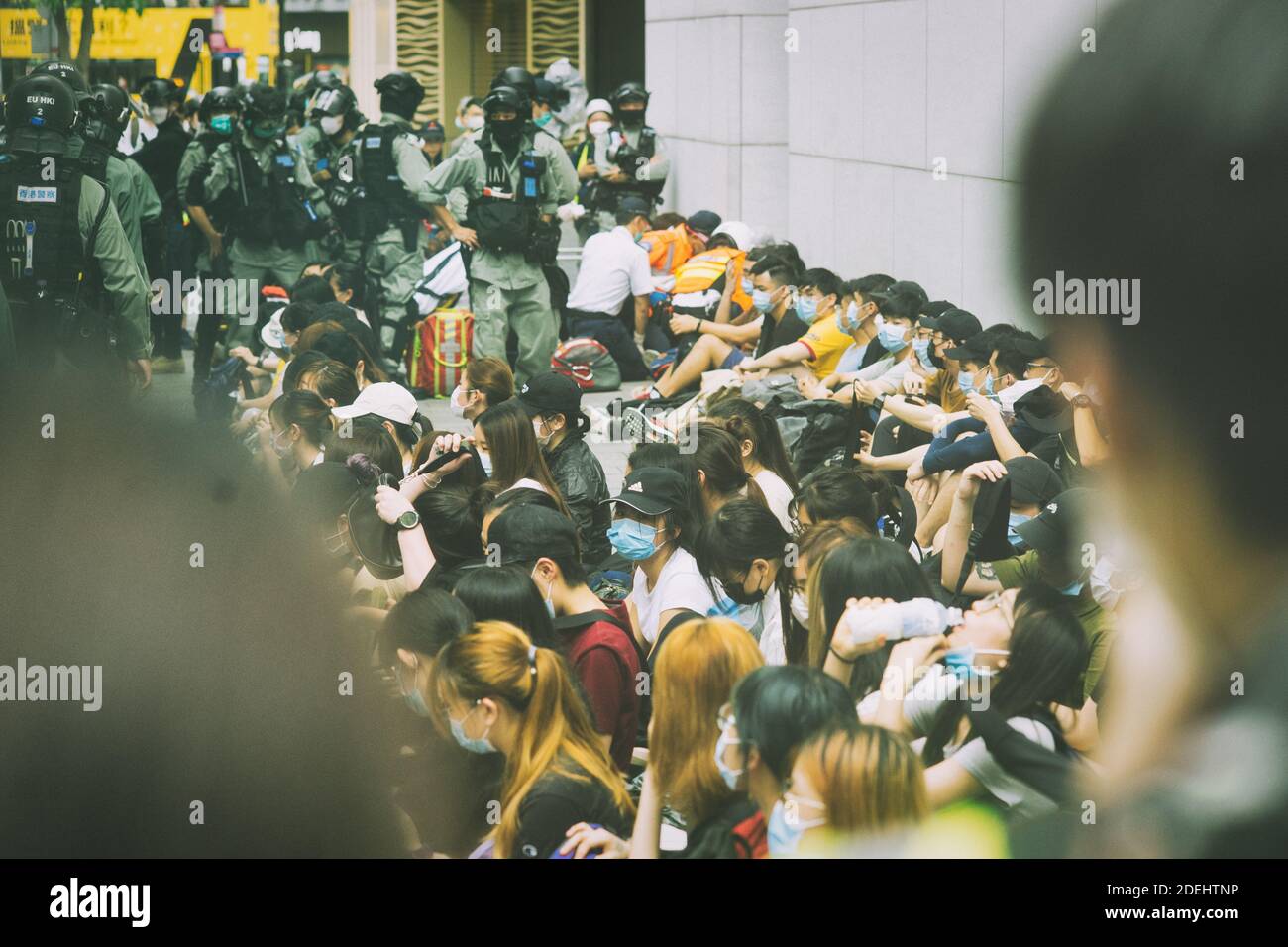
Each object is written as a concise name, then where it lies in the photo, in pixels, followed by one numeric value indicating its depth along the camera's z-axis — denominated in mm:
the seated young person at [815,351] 9227
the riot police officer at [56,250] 7852
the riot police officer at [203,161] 11250
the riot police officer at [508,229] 11383
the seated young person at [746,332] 9898
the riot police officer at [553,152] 11531
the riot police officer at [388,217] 12930
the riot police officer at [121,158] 10578
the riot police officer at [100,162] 8406
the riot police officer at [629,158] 16484
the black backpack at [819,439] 7680
